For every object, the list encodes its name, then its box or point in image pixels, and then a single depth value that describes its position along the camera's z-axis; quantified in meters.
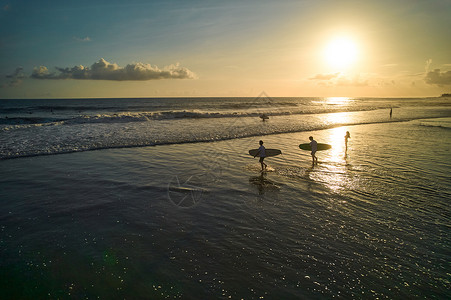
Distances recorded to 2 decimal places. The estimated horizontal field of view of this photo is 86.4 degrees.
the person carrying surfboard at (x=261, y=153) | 13.75
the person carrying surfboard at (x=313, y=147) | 14.96
